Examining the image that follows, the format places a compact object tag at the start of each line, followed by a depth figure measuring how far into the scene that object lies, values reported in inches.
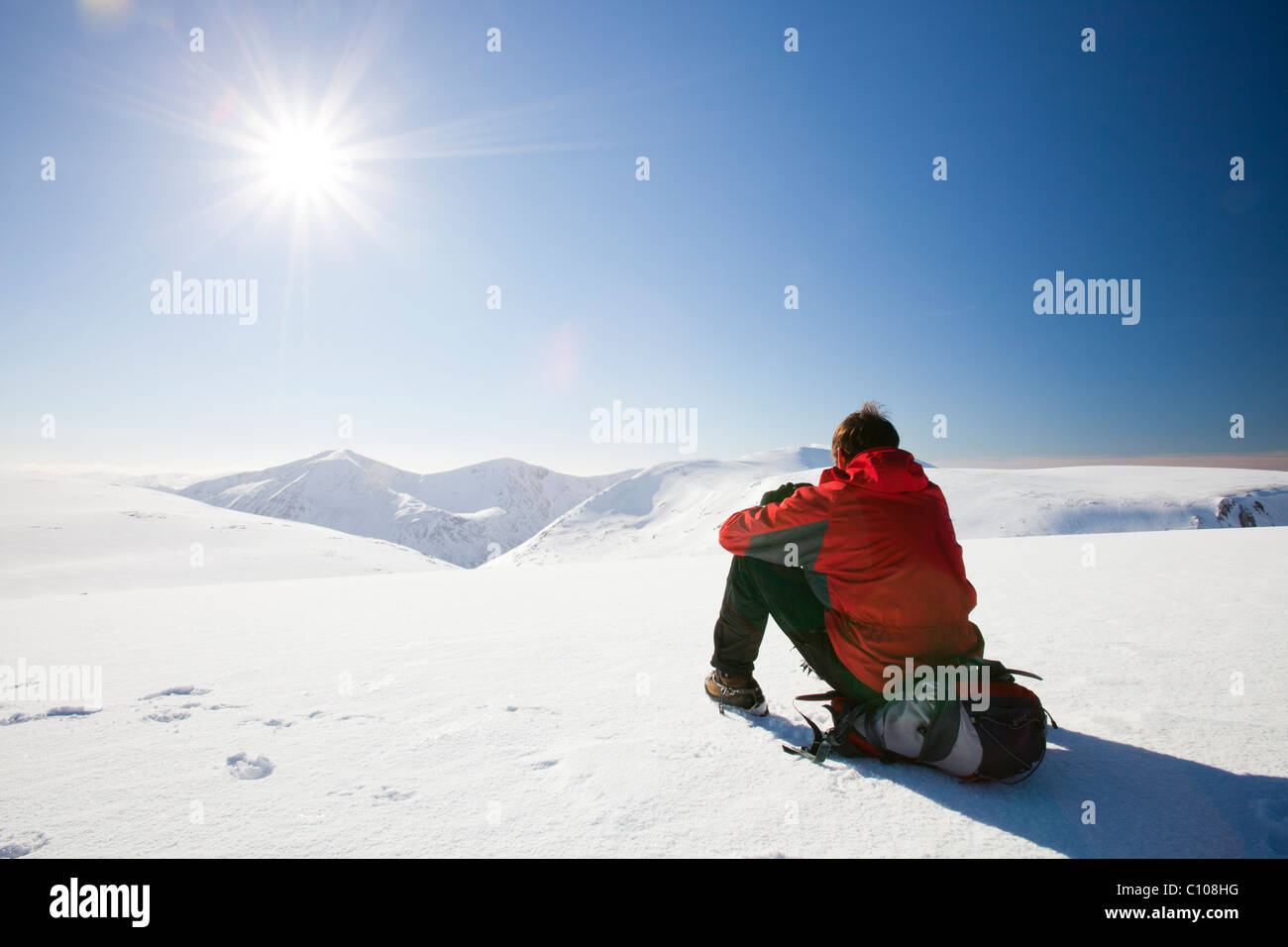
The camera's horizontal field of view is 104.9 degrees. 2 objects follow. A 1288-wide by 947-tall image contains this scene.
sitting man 95.3
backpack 85.6
